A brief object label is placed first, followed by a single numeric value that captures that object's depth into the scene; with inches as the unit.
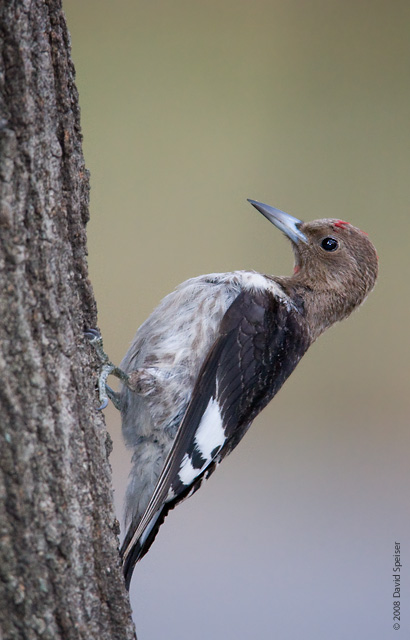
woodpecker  134.3
